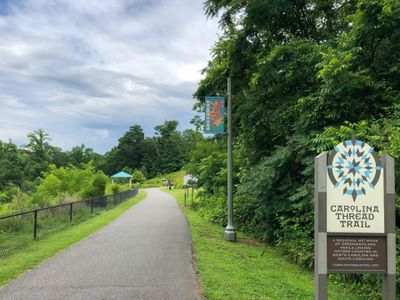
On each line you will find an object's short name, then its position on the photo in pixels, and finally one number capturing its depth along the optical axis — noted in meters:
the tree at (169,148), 121.75
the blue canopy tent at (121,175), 57.60
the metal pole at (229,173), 12.98
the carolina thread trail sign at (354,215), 5.20
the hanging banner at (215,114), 13.10
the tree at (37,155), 80.85
